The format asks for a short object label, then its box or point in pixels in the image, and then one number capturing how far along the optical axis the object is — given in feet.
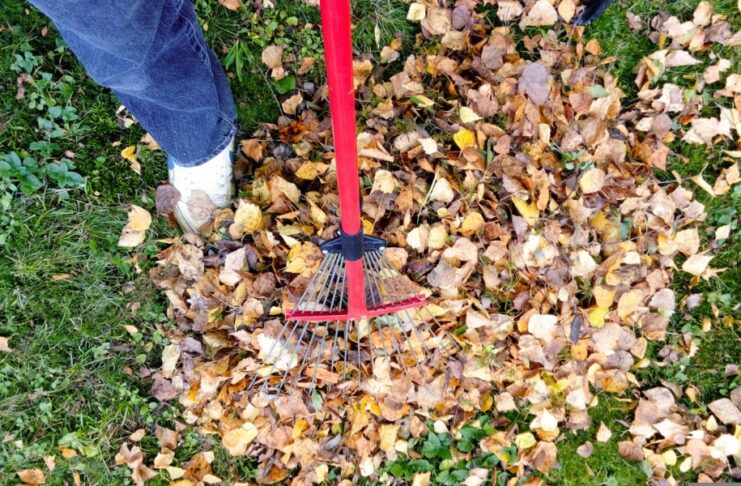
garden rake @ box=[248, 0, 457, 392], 4.44
